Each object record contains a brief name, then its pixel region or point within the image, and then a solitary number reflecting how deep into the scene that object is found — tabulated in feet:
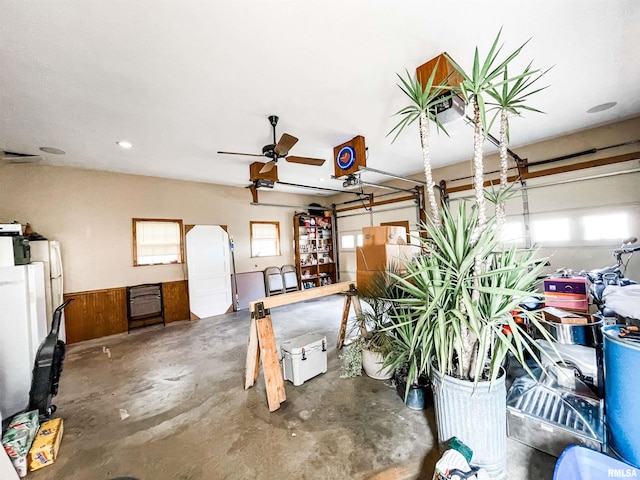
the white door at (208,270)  19.16
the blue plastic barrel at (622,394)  4.45
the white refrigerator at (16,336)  7.56
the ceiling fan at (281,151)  9.73
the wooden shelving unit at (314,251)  25.16
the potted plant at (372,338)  8.52
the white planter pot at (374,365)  9.17
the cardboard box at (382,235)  10.83
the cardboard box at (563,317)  6.69
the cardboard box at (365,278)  9.54
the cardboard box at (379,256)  9.98
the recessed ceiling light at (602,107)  10.44
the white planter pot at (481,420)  5.01
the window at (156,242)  17.53
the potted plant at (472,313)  4.86
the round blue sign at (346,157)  12.62
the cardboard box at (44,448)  5.99
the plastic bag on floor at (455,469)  4.28
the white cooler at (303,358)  8.99
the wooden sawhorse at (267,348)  7.83
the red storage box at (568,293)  7.61
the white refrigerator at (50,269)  12.84
